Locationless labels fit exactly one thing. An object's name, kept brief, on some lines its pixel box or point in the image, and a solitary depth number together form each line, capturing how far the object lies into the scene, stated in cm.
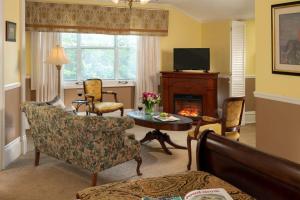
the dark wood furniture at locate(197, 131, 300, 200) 194
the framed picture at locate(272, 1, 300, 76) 371
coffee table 513
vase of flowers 576
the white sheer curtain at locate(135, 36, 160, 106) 808
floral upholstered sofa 377
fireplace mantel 761
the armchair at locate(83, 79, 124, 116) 687
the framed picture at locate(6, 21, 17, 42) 484
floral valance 714
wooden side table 684
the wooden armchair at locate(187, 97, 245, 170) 468
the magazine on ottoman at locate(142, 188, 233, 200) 192
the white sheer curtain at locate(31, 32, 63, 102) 719
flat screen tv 775
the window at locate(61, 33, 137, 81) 776
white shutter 761
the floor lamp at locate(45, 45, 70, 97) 668
